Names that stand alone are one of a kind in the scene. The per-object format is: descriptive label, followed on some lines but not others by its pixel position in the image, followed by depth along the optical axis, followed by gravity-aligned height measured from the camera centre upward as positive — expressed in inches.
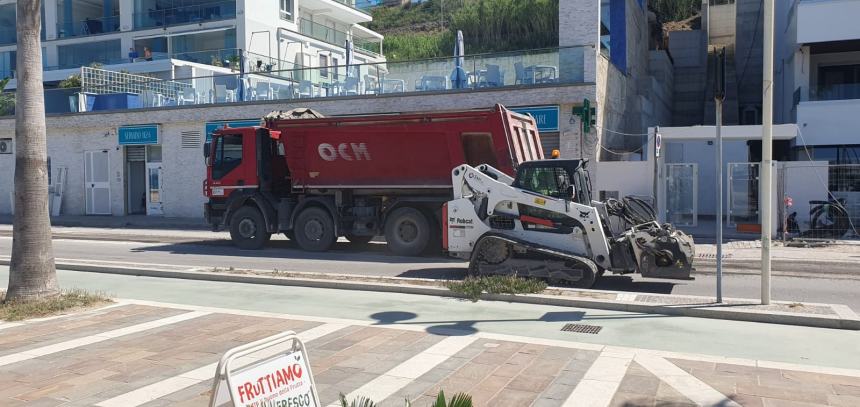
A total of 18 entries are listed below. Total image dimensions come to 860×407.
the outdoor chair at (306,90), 1069.8 +133.6
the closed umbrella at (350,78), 1041.5 +146.4
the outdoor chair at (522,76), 922.7 +130.4
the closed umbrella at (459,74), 957.8 +138.9
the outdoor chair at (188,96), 1156.5 +136.1
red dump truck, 618.2 +9.9
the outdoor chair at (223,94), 1121.4 +134.6
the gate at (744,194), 913.5 -21.6
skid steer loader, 433.1 -33.0
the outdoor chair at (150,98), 1190.5 +137.5
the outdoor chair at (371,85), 1019.3 +133.5
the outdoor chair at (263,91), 1099.9 +136.4
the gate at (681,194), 912.8 -20.8
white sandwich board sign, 149.9 -42.3
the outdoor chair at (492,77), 941.2 +132.4
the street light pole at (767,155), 362.9 +11.0
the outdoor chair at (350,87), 1037.8 +133.7
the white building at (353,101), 913.5 +112.4
